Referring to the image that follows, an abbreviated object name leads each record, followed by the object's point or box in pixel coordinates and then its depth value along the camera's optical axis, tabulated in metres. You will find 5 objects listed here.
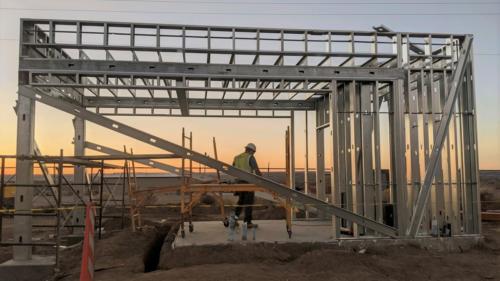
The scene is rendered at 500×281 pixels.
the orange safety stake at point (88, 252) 6.55
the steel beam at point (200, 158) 9.29
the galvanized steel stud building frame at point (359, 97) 9.62
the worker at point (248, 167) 11.75
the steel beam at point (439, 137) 10.38
